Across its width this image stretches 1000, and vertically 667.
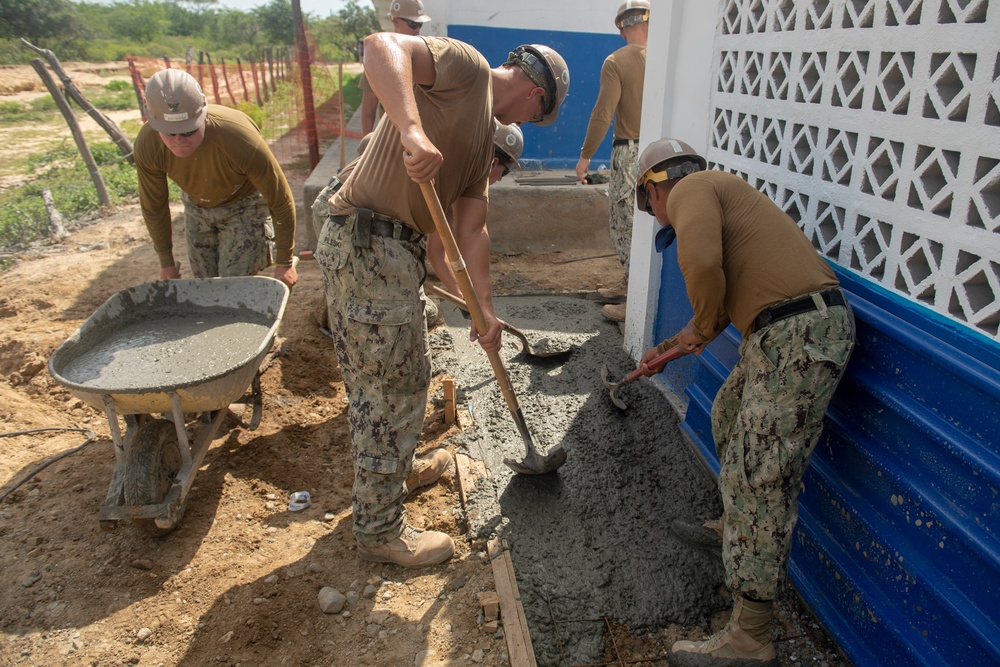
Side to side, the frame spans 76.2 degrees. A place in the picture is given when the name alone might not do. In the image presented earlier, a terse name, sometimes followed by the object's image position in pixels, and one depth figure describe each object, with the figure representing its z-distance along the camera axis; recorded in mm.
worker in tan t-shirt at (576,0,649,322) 5246
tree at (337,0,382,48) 41219
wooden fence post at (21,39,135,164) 7293
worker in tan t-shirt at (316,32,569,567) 2283
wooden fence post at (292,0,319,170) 8398
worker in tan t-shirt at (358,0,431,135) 5719
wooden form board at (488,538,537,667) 2320
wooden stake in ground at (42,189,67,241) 7219
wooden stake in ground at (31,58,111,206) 7309
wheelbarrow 2699
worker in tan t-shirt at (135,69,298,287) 3352
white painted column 3387
